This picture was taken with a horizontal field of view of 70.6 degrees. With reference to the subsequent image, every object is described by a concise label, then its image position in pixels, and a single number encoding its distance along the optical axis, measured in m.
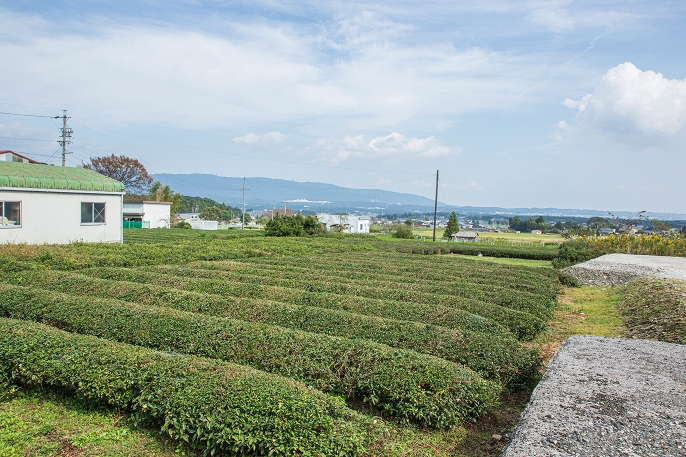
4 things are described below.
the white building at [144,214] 55.91
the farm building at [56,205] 18.88
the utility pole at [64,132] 40.95
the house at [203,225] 64.31
